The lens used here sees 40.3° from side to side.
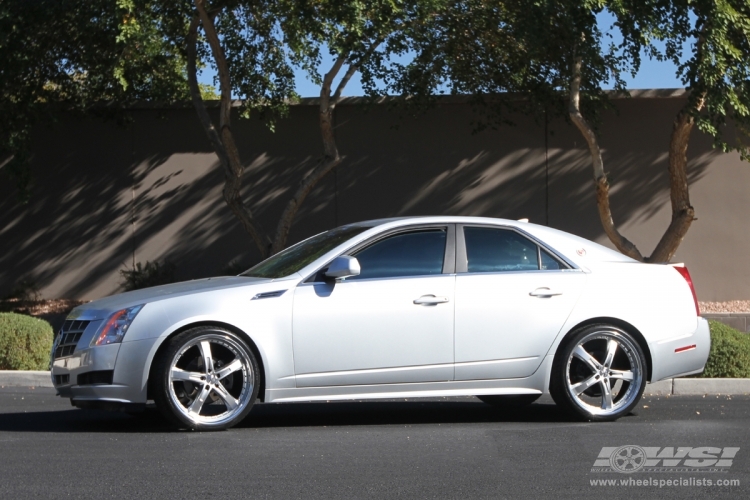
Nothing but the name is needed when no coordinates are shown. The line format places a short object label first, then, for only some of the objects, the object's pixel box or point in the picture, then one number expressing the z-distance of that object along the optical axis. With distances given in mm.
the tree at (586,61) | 12156
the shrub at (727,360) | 10336
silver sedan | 7219
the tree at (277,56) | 13289
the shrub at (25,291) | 17391
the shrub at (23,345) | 10875
